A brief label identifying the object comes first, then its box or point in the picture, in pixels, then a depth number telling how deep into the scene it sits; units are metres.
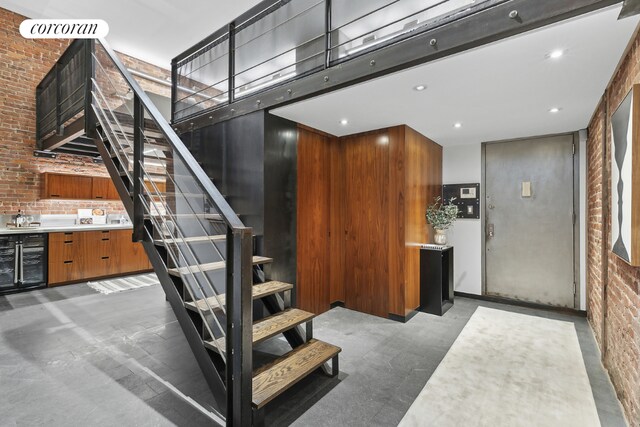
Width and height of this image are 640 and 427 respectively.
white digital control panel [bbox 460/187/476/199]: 4.49
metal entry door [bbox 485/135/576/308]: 3.88
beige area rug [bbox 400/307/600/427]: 1.89
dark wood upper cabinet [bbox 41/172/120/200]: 5.10
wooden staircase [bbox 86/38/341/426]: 1.60
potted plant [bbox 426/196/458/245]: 4.23
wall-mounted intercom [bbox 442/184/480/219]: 4.46
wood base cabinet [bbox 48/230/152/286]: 4.83
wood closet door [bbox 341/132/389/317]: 3.73
